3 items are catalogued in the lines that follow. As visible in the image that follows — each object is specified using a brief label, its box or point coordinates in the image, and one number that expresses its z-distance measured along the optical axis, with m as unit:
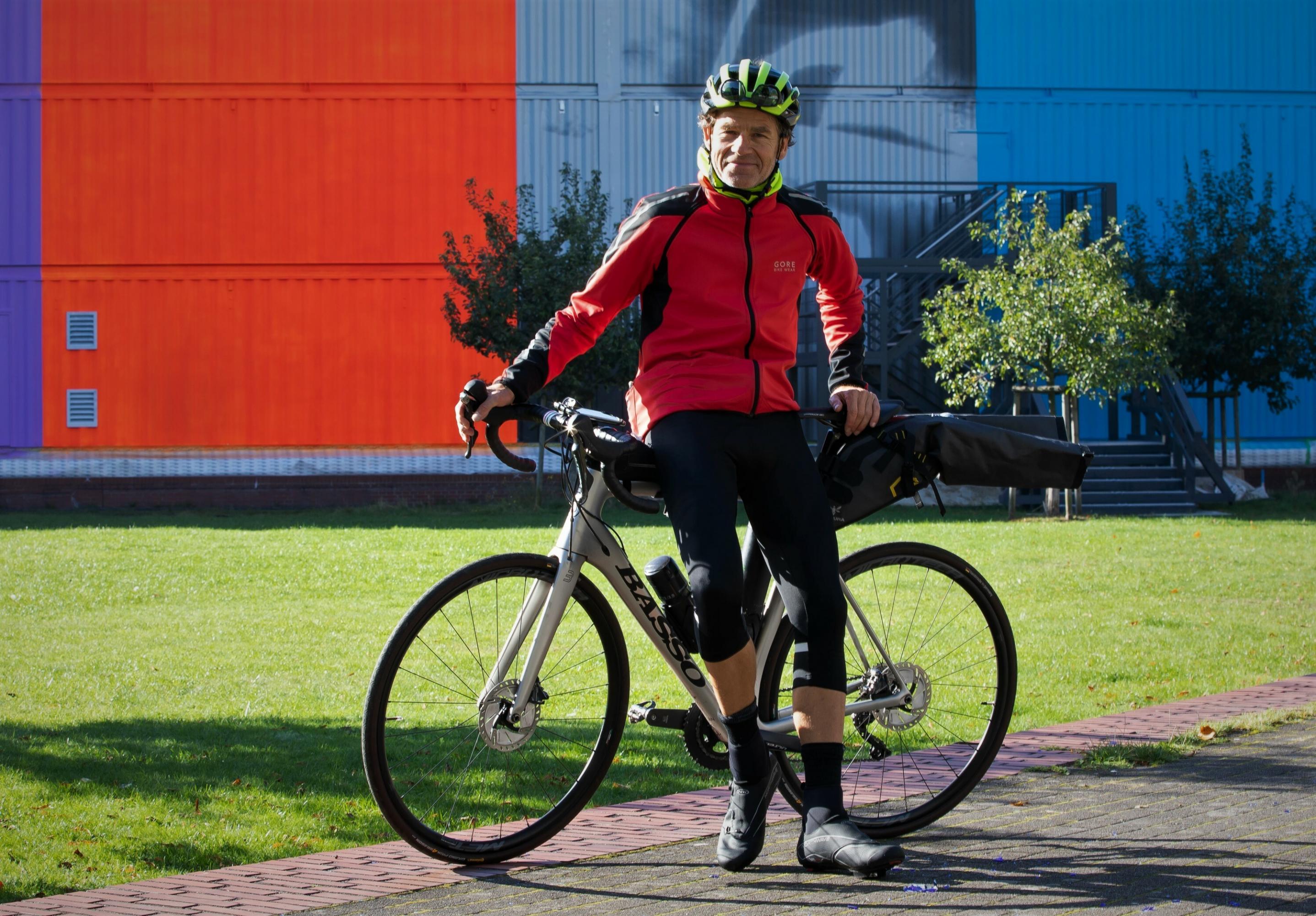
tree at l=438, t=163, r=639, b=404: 22.22
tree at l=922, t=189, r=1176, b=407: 18.48
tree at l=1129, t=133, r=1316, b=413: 23.20
